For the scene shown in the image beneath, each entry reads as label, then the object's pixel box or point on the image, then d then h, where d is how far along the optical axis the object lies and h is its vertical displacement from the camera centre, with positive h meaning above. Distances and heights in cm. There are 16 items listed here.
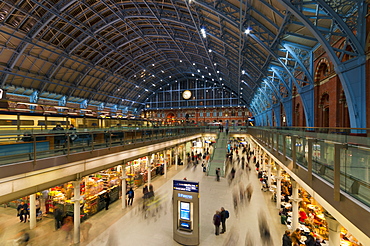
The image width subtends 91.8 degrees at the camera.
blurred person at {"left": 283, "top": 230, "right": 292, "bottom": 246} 675 -443
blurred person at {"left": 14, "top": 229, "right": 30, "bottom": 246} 804 -535
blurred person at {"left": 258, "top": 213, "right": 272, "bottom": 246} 812 -531
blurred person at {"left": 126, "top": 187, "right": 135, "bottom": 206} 1223 -498
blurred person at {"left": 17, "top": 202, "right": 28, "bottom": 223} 980 -482
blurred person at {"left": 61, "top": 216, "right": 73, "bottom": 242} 858 -541
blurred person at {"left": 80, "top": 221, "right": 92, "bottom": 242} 860 -550
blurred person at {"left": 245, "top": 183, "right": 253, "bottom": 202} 1302 -531
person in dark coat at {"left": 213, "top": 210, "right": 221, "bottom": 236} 855 -470
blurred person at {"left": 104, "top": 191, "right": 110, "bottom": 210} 1187 -504
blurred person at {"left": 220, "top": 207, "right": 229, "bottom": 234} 880 -475
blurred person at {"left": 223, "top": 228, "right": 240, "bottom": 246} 797 -534
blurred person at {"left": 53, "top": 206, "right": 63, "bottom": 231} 935 -495
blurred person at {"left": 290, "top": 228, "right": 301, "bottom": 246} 742 -483
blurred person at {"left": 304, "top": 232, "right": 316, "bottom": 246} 666 -442
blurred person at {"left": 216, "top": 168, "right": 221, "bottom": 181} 1755 -500
